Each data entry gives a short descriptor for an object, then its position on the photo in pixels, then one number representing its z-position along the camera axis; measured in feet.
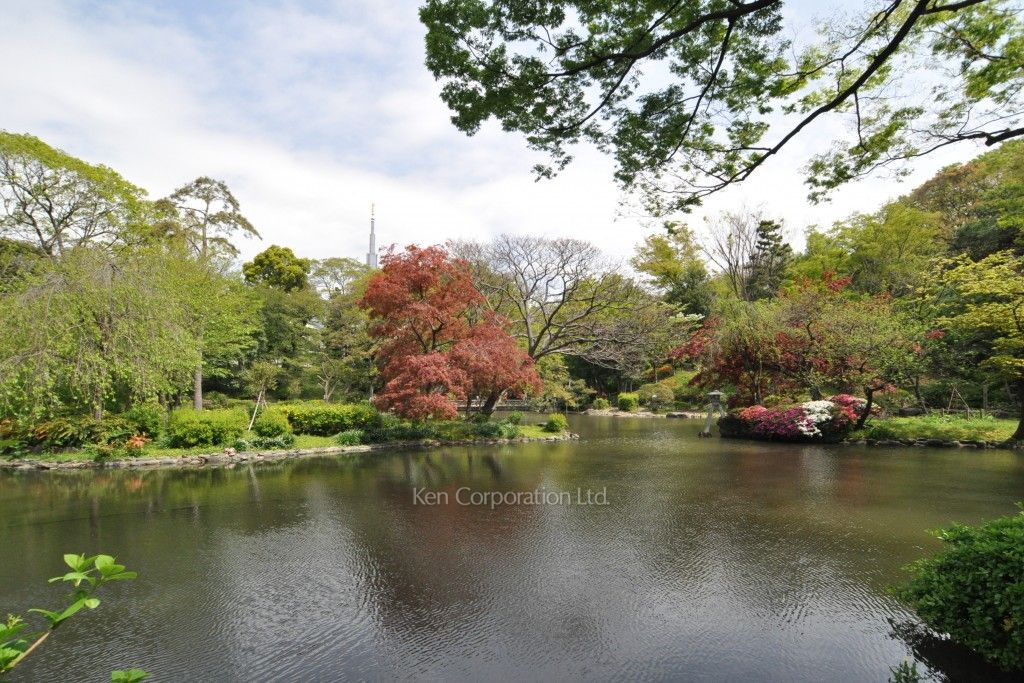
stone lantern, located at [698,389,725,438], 47.91
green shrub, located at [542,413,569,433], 47.06
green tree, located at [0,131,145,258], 39.93
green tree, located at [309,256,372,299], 88.63
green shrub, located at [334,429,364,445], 38.70
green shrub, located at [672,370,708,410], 75.46
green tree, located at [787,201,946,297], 65.62
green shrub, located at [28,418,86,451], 32.07
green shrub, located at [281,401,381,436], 40.37
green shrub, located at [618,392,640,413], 78.54
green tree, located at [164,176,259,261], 54.75
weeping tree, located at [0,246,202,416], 29.45
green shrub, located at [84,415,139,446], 32.50
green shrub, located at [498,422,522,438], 43.60
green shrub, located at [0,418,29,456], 31.60
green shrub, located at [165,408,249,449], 34.04
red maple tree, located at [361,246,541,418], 39.52
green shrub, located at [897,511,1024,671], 8.63
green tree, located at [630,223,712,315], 91.35
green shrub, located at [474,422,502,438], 43.09
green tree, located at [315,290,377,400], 62.81
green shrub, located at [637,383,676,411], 77.41
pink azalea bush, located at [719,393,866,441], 41.70
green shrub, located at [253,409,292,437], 36.81
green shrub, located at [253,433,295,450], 35.70
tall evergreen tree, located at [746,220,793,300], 90.58
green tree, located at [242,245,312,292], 90.27
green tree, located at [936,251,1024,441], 34.65
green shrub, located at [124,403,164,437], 34.22
